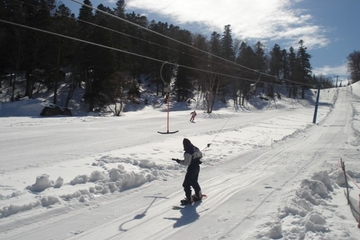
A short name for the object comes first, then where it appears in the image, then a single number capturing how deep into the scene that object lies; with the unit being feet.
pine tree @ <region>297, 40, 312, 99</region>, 260.42
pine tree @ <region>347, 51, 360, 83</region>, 352.30
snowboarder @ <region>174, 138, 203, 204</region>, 24.23
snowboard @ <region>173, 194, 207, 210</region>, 23.14
